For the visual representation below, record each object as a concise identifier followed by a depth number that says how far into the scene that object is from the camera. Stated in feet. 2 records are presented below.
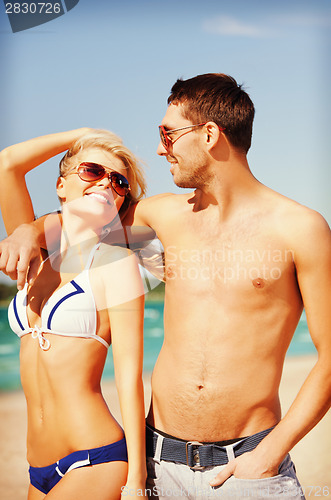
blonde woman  14.05
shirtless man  13.83
